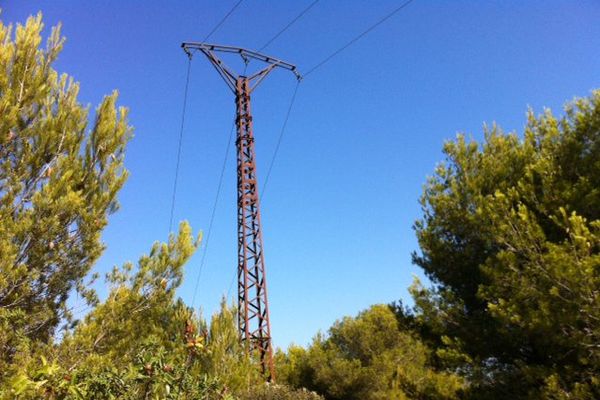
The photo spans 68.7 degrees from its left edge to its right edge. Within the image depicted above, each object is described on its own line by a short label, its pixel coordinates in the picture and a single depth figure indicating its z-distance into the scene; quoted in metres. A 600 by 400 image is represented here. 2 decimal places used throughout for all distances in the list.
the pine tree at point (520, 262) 6.90
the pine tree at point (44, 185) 6.66
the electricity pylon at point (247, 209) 15.83
